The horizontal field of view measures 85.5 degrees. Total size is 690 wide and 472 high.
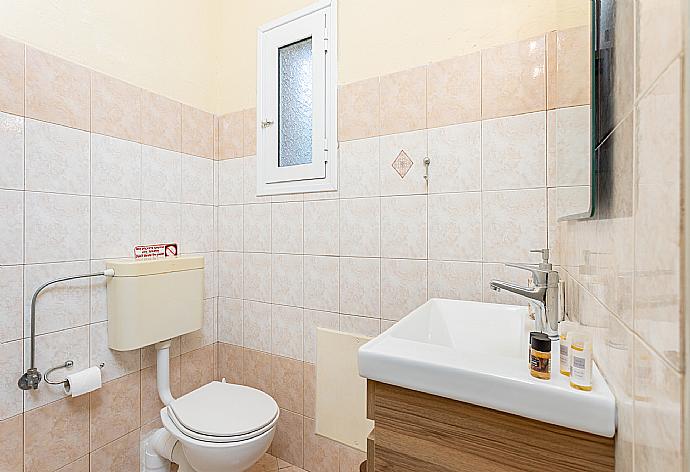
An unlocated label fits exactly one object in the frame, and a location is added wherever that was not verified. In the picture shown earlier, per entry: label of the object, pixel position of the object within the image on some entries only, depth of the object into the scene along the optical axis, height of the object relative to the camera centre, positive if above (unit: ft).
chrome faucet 3.03 -0.50
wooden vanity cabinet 1.93 -1.17
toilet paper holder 4.42 -1.66
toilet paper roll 4.45 -1.80
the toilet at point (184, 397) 4.40 -2.29
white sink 1.86 -0.82
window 5.64 +2.12
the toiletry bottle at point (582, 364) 1.92 -0.67
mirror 2.49 +0.95
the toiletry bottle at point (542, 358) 2.03 -0.67
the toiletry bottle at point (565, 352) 2.10 -0.67
